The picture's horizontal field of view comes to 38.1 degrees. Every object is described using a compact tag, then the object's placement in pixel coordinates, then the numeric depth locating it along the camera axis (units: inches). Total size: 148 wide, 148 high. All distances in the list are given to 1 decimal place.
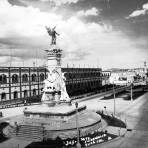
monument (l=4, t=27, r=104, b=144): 1046.1
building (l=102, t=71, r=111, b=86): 4378.7
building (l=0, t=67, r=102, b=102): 2119.8
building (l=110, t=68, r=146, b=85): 3736.7
